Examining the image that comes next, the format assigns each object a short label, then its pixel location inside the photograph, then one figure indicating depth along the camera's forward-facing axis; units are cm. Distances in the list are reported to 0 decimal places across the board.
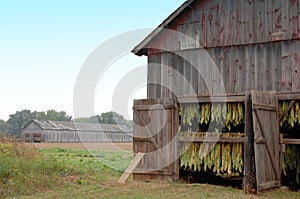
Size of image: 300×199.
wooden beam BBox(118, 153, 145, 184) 1471
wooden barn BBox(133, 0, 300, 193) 1275
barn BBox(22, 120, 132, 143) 7756
